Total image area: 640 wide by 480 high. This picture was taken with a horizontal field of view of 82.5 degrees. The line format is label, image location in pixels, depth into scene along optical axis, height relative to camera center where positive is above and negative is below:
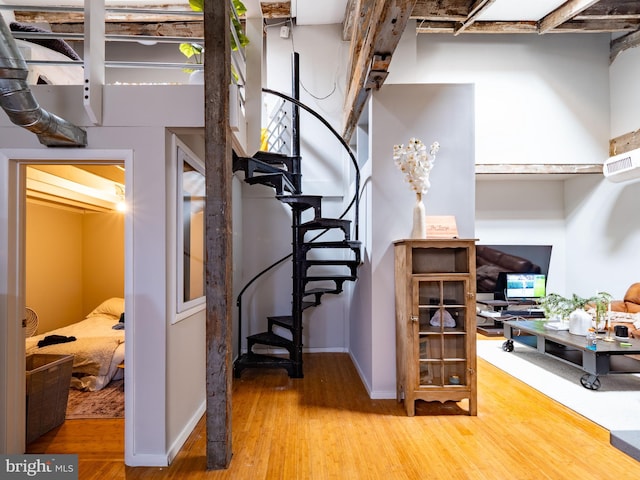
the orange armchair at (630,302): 4.88 -0.83
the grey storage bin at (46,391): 2.55 -1.08
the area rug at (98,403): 3.04 -1.42
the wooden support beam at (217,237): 2.26 +0.04
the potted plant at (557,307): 4.49 -0.83
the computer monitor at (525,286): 6.32 -0.75
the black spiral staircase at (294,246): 3.61 -0.03
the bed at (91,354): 3.53 -1.09
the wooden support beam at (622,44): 5.43 +3.05
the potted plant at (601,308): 4.00 -0.72
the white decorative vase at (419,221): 3.15 +0.19
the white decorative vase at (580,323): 4.02 -0.89
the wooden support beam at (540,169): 5.73 +1.17
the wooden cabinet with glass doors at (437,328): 3.01 -0.72
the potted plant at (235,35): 2.70 +1.70
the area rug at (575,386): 2.97 -1.43
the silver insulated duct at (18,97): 1.76 +0.75
